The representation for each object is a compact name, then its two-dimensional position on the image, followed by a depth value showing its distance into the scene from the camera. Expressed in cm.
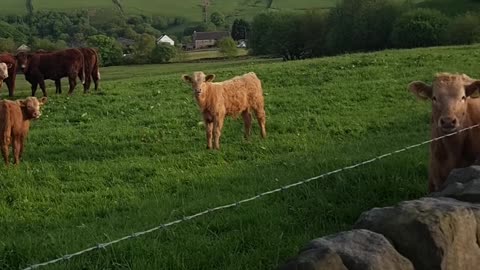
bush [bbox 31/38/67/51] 7034
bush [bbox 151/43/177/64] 6912
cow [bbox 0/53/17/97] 2662
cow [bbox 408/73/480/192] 782
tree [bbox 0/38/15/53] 6488
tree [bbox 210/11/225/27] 14276
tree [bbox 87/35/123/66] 6806
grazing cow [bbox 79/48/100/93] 2691
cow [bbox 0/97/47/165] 1309
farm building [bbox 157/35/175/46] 10756
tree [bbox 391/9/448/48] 6341
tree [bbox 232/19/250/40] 11912
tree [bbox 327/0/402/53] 6856
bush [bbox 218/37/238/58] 7671
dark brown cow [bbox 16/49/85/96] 2703
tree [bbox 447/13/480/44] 5780
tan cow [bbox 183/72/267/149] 1404
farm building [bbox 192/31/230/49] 10529
